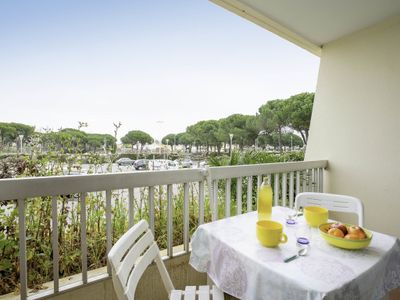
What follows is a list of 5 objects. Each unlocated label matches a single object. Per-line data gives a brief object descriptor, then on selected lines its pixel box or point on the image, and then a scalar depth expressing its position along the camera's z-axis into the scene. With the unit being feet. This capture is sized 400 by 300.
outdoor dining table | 2.72
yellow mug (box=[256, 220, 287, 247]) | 3.49
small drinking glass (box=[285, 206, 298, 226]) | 4.49
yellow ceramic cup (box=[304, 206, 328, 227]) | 4.28
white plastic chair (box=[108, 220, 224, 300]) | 2.84
